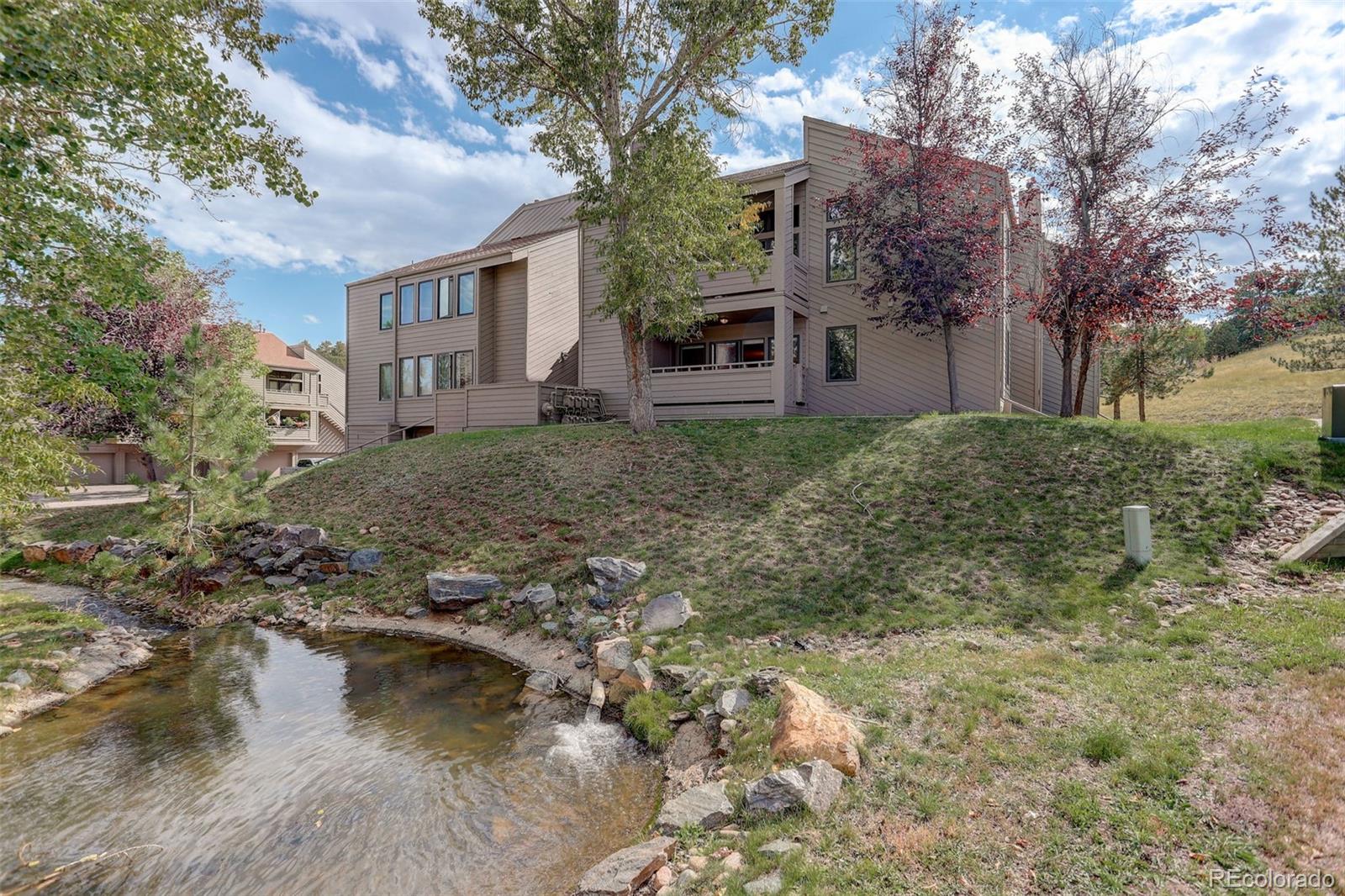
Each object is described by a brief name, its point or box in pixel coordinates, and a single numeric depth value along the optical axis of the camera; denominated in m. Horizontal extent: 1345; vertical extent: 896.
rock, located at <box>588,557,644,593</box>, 9.38
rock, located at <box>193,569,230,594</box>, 12.12
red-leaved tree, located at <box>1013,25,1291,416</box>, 13.12
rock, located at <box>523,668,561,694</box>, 7.62
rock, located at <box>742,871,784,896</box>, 3.46
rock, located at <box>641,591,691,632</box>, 8.23
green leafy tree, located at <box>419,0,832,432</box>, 13.05
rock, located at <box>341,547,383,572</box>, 11.85
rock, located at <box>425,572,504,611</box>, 10.26
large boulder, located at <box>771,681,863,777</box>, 4.58
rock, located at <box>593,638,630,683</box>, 7.36
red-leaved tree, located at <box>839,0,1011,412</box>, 14.58
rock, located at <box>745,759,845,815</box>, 4.16
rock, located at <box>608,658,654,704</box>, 6.95
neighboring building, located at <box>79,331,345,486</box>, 33.00
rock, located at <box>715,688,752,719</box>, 5.89
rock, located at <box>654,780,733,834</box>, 4.41
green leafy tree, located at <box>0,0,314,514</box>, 5.89
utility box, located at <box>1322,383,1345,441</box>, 10.09
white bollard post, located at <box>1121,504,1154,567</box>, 8.20
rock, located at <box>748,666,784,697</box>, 6.04
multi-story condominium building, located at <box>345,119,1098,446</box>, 16.41
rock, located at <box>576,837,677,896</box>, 3.83
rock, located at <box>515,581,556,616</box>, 9.49
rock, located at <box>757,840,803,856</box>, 3.75
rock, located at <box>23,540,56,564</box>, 15.34
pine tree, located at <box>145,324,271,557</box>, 10.81
